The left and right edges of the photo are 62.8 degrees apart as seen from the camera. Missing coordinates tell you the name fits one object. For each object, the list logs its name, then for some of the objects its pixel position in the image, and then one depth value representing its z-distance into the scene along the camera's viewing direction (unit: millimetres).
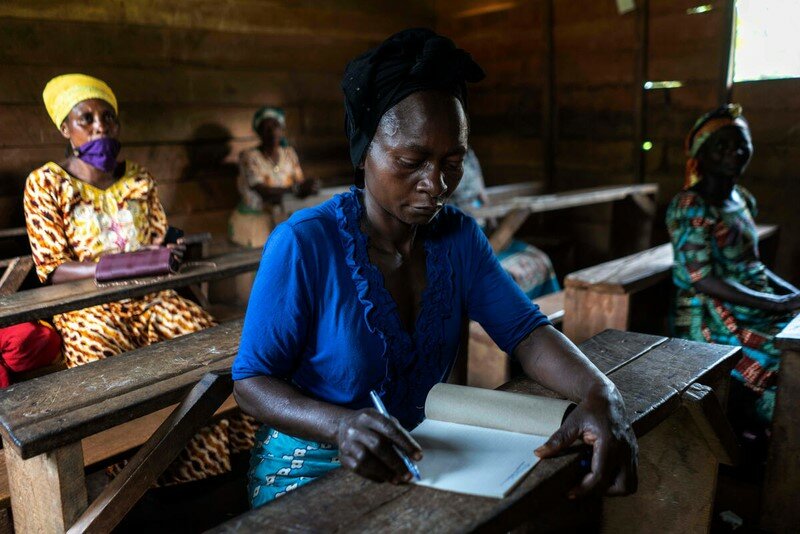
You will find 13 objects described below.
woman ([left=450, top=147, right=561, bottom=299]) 5043
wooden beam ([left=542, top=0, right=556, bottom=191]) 6625
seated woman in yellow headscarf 2701
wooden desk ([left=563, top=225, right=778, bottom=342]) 3264
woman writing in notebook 1329
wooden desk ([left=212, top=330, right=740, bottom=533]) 1014
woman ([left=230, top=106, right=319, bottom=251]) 5391
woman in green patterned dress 3012
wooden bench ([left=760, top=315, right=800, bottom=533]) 2361
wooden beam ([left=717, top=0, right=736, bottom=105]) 5445
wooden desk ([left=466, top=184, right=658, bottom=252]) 4141
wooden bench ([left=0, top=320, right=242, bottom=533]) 1502
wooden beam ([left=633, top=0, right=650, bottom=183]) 5957
